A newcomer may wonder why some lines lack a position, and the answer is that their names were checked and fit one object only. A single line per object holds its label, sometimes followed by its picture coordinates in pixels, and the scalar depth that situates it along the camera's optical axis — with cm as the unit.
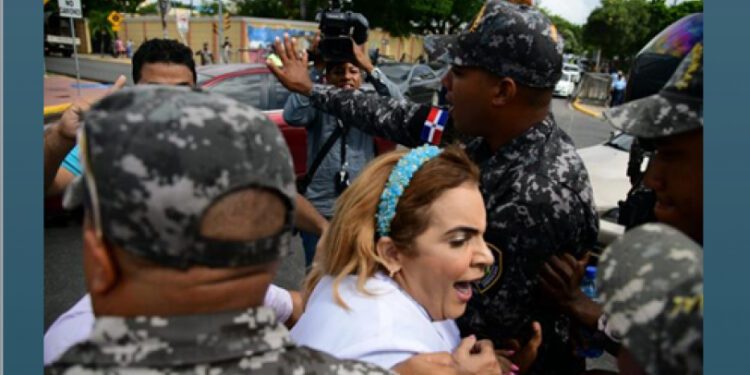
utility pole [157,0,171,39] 2290
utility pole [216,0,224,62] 3100
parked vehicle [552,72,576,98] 2184
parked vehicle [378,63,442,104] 1179
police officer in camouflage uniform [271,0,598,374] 161
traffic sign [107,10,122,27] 1625
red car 635
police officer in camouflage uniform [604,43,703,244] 114
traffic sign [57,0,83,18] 788
